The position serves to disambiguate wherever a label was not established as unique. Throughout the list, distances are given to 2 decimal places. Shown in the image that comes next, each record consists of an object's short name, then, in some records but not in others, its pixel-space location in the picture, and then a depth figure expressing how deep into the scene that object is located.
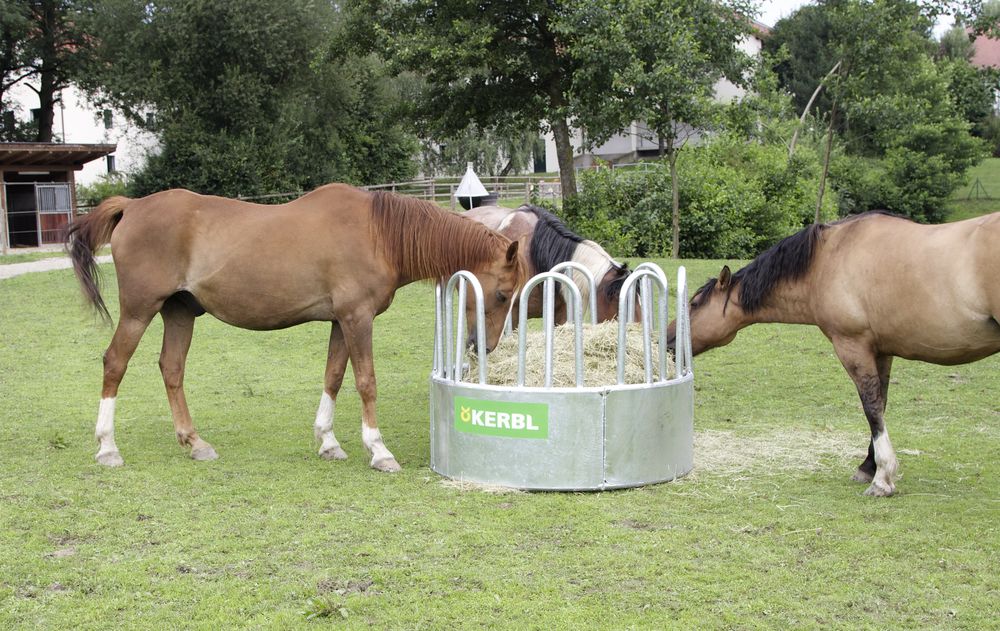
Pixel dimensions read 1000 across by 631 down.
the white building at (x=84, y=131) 45.31
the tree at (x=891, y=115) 18.22
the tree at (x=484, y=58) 19.89
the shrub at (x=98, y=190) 35.62
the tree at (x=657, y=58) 17.97
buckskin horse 4.96
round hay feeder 5.47
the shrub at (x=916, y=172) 34.25
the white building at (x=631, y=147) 46.56
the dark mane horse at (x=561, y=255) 7.70
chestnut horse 6.40
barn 25.33
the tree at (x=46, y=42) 32.38
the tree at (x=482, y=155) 51.31
